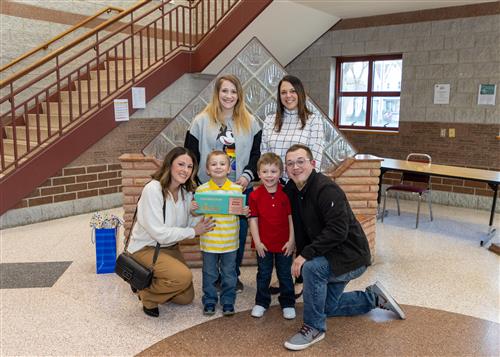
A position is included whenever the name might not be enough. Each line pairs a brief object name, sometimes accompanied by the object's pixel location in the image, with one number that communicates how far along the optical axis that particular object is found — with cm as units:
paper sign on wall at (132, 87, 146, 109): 573
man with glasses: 238
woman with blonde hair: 290
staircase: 482
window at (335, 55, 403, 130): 690
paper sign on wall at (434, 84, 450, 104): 618
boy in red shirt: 264
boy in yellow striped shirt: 270
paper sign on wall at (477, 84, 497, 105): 579
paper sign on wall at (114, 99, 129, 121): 555
